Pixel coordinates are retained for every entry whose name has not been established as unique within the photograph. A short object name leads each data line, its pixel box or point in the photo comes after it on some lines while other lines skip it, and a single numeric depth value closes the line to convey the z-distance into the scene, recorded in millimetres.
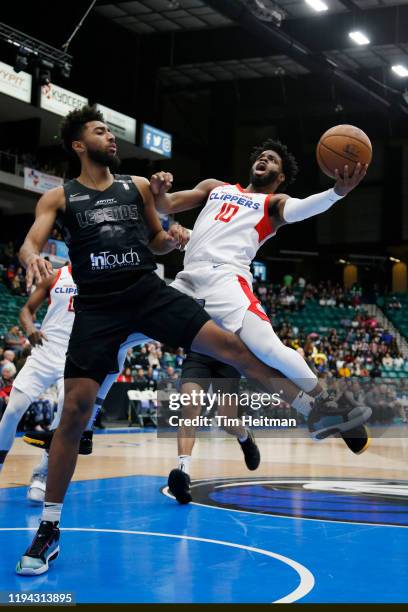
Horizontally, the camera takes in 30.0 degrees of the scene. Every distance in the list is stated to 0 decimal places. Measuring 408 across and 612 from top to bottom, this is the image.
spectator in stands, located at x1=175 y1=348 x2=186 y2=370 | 19519
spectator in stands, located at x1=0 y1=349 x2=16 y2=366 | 13420
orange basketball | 4570
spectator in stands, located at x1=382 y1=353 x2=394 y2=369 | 25105
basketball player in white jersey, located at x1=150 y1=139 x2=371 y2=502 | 4184
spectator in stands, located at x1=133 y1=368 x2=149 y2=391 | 16797
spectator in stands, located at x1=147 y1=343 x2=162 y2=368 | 18062
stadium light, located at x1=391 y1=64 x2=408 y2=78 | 22734
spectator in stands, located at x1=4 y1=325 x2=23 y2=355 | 14617
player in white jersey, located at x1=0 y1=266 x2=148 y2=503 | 5422
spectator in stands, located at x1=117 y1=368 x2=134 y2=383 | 16938
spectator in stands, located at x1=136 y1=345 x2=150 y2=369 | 17819
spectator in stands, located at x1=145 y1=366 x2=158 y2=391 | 16969
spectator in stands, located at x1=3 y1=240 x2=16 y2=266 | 21386
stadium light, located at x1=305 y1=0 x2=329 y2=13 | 17938
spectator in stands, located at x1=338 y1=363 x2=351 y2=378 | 22300
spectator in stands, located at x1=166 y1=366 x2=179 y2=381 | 17370
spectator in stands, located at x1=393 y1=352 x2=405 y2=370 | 25281
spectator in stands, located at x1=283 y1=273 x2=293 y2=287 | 33288
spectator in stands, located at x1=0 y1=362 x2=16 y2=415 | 12695
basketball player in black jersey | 3797
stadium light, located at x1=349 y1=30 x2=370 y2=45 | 19969
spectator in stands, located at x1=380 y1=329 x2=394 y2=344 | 27594
